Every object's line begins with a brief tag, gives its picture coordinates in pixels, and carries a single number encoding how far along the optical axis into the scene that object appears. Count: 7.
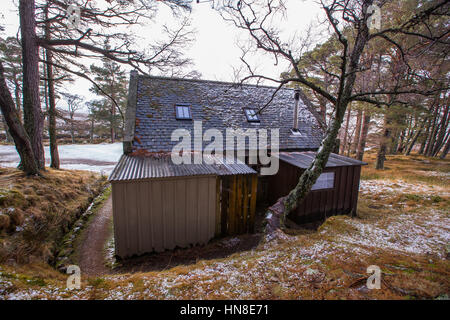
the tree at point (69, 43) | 6.54
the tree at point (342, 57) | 4.51
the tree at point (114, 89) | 23.66
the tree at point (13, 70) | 14.29
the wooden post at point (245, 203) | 6.12
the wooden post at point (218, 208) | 5.84
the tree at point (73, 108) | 26.97
